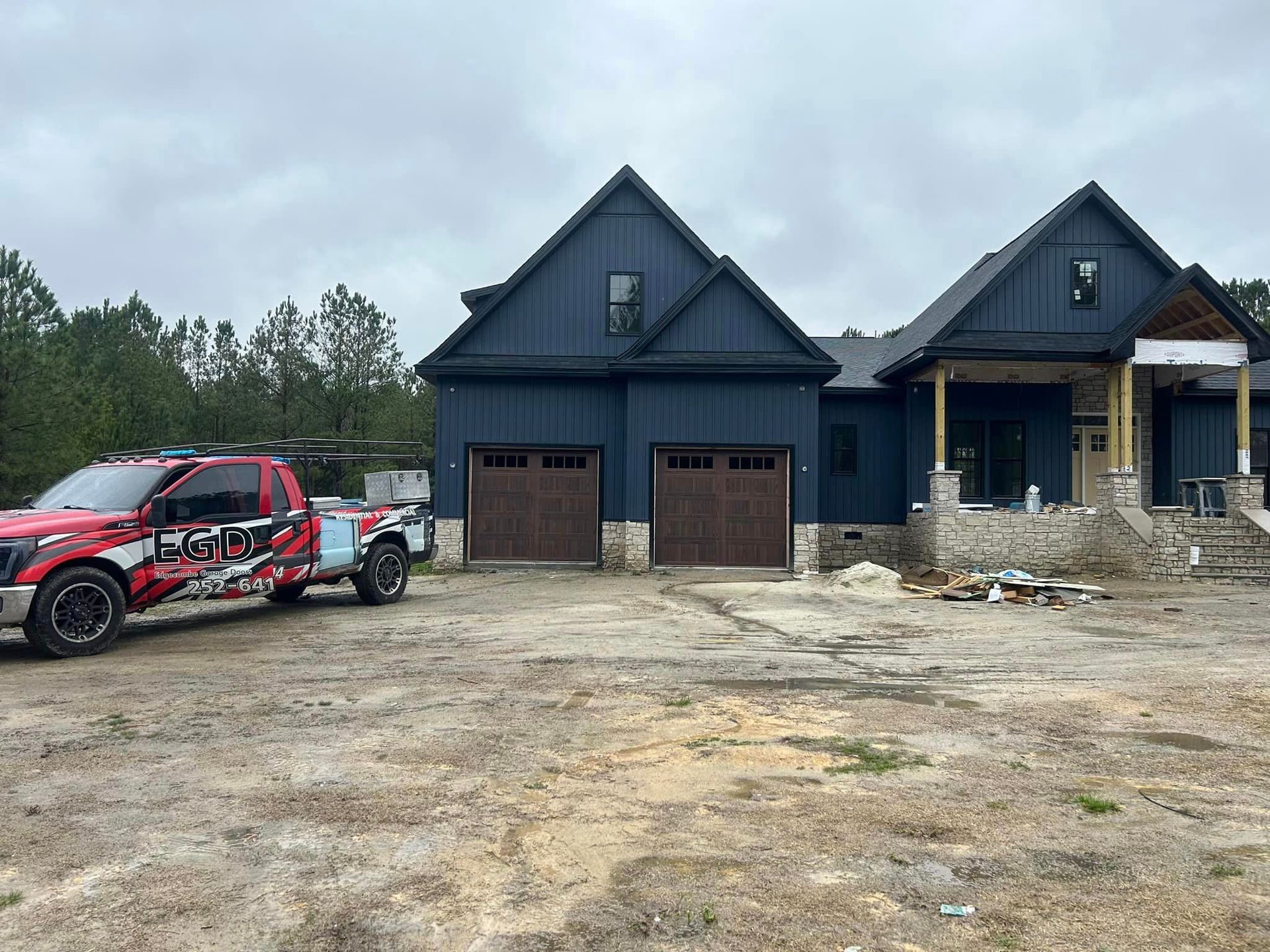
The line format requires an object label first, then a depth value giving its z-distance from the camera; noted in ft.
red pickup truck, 28.71
